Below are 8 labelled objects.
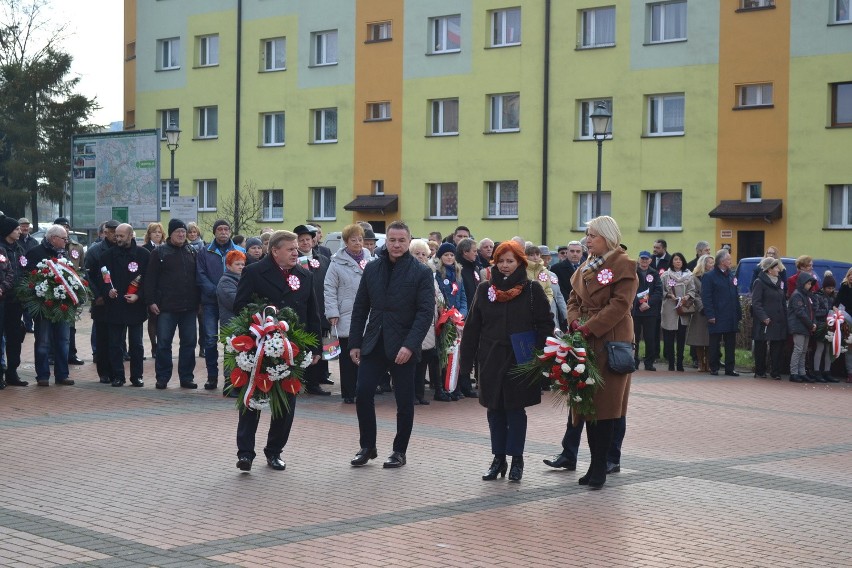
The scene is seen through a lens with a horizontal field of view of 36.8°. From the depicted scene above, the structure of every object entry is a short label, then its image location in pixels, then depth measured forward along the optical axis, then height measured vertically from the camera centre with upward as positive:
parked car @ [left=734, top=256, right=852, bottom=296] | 29.25 -0.25
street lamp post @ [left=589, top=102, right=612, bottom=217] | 27.58 +2.89
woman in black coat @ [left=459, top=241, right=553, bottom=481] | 10.02 -0.75
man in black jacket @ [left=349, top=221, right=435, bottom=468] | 10.54 -0.66
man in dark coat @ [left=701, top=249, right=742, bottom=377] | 21.00 -0.84
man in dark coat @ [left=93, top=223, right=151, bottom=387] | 16.38 -0.54
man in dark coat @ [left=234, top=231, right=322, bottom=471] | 10.28 -0.36
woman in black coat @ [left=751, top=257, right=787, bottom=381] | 20.77 -0.92
